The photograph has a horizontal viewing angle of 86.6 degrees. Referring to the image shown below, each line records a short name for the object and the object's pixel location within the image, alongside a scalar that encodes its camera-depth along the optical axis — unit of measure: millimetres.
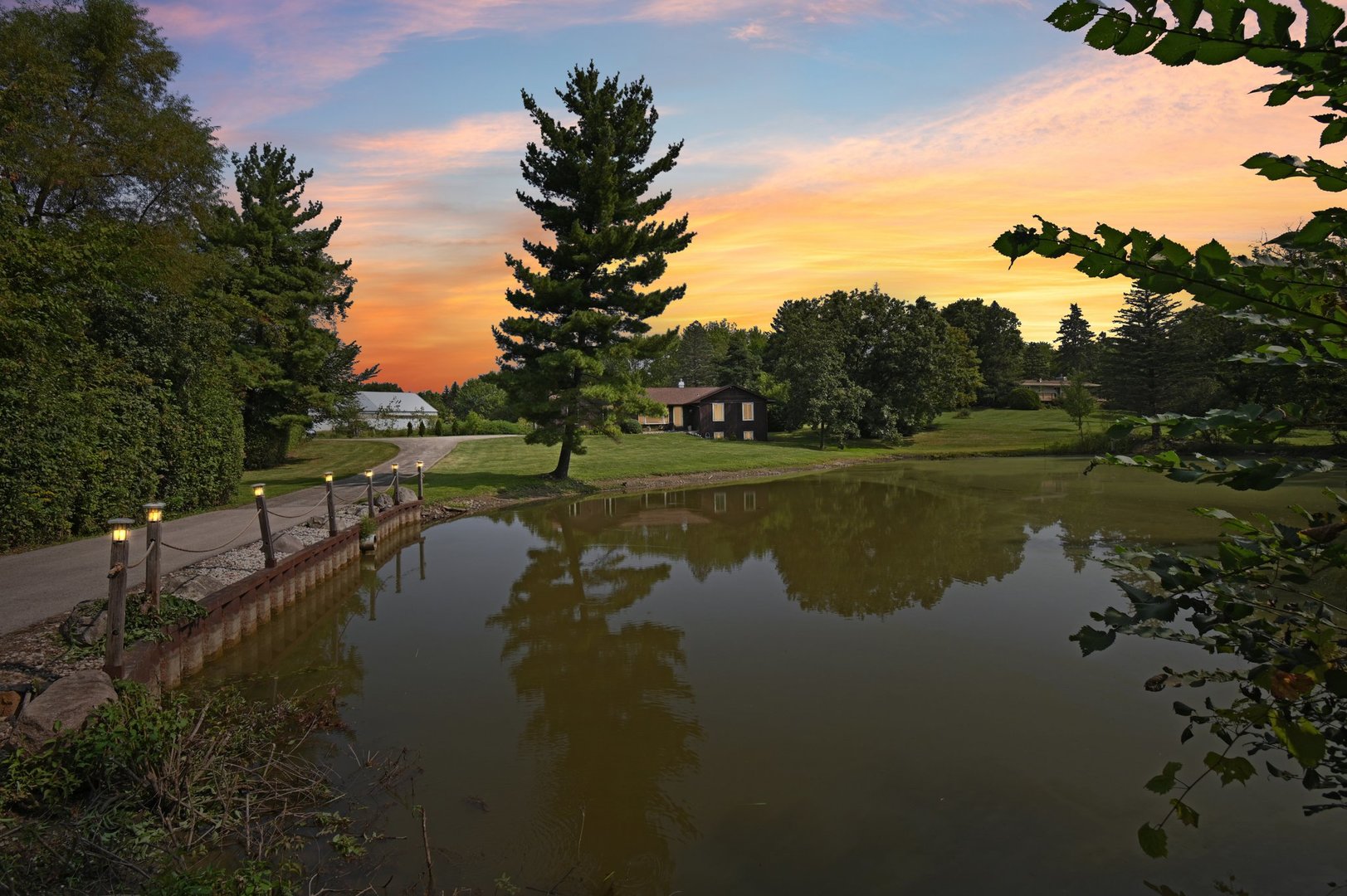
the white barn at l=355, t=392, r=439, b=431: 70938
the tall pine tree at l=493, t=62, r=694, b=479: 25078
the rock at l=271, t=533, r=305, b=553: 13883
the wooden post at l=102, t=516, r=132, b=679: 7280
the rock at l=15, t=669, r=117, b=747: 6062
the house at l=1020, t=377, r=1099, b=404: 87031
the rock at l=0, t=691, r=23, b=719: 6410
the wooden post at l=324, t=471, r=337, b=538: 15570
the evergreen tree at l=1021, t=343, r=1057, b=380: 97688
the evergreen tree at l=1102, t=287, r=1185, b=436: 53812
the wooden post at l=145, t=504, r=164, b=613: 8578
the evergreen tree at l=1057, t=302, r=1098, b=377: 98250
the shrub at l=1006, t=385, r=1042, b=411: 71750
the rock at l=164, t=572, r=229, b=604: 10078
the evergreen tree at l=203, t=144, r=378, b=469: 29750
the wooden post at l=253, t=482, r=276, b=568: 12238
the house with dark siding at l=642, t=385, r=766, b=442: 55656
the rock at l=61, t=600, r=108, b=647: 8172
